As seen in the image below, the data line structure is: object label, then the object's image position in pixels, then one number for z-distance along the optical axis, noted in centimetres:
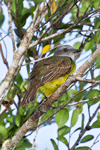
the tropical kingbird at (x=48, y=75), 532
